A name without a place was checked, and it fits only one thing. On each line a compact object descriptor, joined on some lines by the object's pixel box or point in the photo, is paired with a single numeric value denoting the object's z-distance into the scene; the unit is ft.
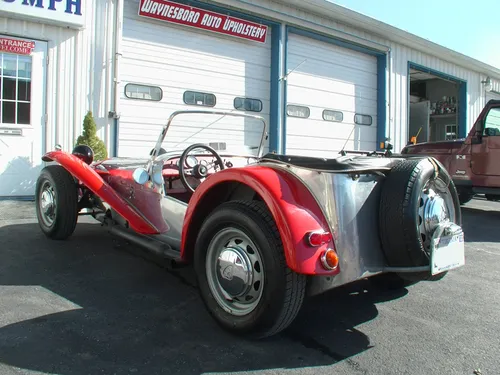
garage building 25.77
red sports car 7.86
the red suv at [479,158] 25.70
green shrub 25.80
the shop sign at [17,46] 24.81
